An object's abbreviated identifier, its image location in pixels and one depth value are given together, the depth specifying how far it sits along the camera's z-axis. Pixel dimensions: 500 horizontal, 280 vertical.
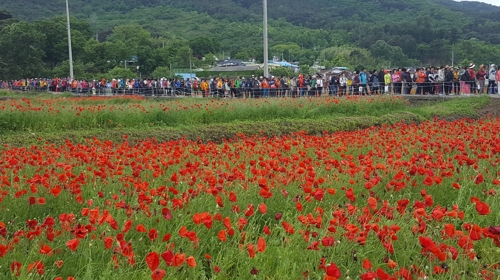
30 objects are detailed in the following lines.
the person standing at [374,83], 22.90
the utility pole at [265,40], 22.30
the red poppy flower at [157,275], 2.51
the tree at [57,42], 68.56
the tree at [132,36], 74.93
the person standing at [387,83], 22.69
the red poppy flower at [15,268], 2.83
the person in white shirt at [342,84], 23.83
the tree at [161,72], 64.27
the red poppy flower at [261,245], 3.06
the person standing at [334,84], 24.17
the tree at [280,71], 71.62
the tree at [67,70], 56.72
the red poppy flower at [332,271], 2.54
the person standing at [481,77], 20.44
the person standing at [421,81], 21.84
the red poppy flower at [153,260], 2.61
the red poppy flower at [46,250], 2.88
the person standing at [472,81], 20.56
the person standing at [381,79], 22.92
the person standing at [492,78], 19.66
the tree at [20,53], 62.25
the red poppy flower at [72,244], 2.81
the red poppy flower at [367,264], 2.82
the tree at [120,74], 55.69
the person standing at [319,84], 24.70
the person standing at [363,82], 23.39
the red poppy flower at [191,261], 2.66
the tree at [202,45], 101.06
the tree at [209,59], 95.88
